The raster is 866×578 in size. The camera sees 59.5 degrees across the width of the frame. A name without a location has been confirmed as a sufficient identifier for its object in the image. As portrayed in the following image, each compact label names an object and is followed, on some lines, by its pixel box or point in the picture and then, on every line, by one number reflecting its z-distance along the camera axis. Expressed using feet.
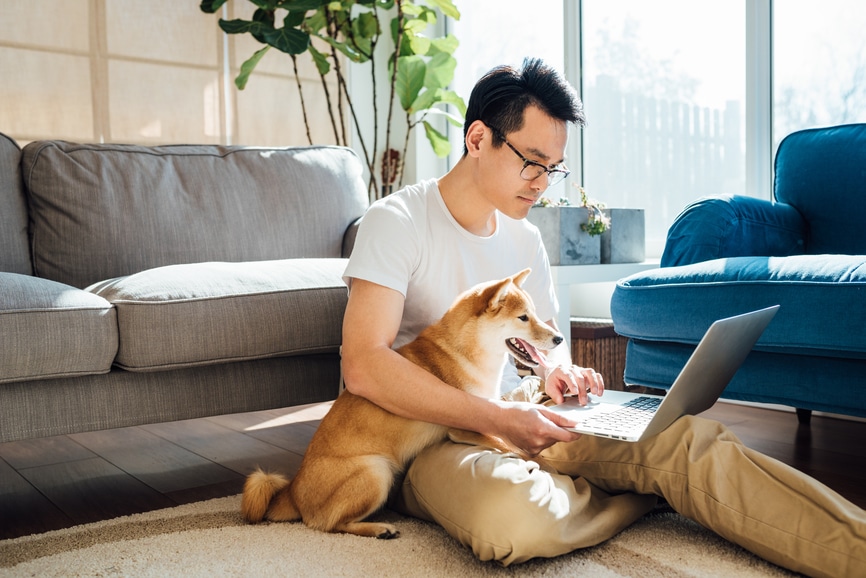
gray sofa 5.32
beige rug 4.14
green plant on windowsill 9.36
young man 3.98
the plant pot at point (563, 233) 9.14
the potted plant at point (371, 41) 11.10
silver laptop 4.00
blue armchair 5.38
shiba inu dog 4.50
